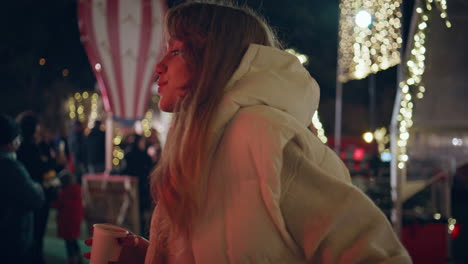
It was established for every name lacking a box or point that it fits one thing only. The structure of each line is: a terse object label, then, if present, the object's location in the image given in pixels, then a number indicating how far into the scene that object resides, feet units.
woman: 4.29
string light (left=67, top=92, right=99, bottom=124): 74.54
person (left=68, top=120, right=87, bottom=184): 40.04
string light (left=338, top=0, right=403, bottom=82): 24.02
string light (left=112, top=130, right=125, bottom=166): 42.69
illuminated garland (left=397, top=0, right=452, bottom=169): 17.37
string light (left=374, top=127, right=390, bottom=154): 30.01
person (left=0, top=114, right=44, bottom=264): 12.74
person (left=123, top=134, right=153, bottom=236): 32.19
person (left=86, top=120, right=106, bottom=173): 38.70
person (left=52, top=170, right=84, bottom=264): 21.52
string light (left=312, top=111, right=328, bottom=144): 27.97
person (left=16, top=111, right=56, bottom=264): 19.48
